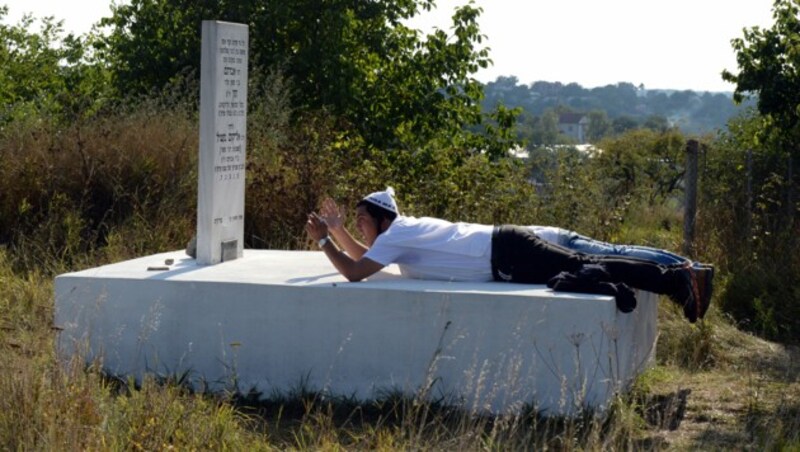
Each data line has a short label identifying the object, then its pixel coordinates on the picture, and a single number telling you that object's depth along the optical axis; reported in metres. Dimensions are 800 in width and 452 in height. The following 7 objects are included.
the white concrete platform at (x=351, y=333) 7.00
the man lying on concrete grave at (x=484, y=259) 7.46
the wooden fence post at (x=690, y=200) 11.59
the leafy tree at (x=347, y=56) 20.56
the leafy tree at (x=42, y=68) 24.78
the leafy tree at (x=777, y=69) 12.66
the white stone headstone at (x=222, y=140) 8.16
